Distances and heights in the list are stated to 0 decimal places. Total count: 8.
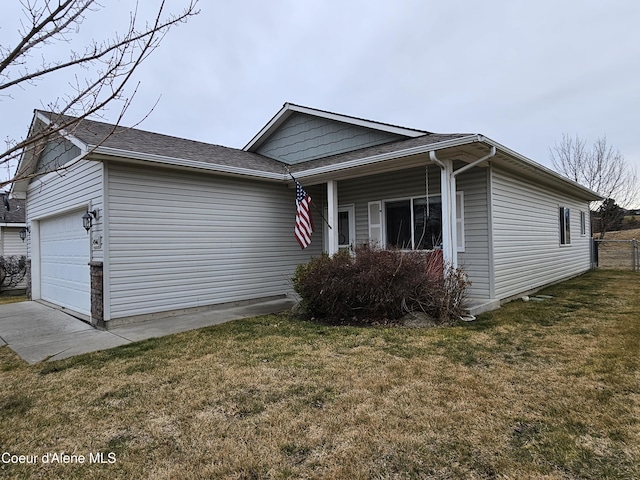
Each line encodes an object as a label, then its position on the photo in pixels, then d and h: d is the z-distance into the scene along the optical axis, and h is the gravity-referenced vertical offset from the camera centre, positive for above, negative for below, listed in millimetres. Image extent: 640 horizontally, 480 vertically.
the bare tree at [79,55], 2391 +1378
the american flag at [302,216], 7840 +601
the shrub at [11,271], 12828 -742
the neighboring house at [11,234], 14773 +663
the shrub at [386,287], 6000 -756
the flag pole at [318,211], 8659 +892
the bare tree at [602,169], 22219 +4261
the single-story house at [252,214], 6477 +665
